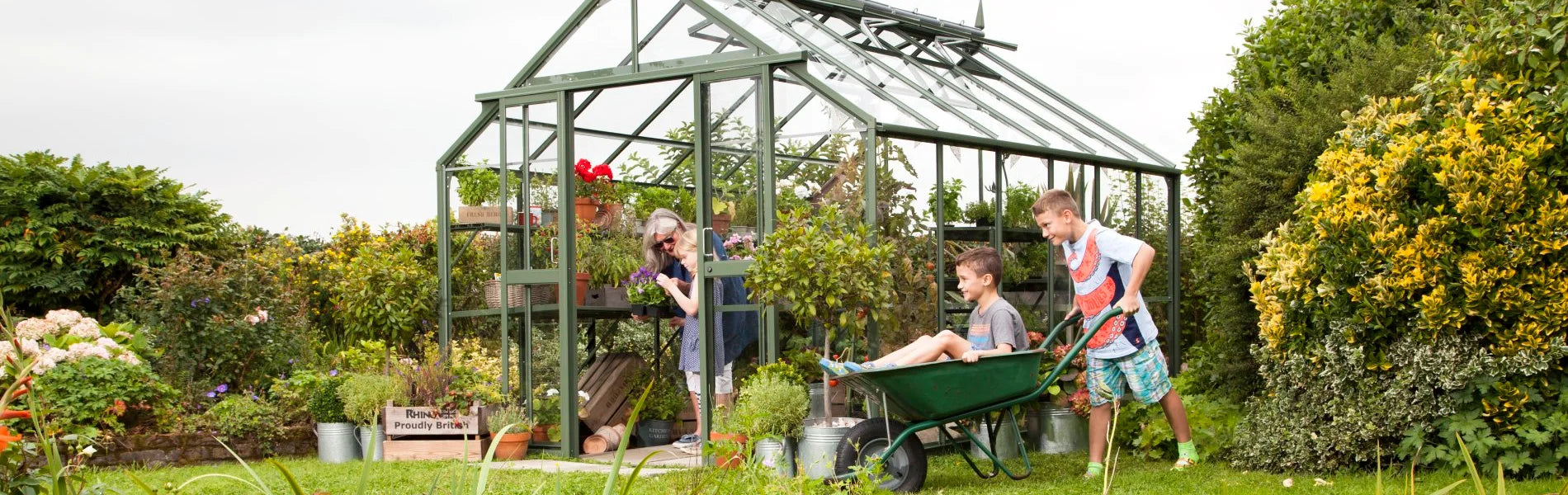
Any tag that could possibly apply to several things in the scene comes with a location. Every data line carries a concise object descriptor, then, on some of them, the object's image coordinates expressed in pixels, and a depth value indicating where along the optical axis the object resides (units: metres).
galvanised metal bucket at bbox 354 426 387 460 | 8.33
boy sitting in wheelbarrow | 6.52
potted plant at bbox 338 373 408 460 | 8.37
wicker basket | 8.75
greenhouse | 7.73
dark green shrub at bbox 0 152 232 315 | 10.24
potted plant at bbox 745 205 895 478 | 6.97
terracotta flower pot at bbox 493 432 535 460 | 8.29
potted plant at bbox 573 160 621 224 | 8.88
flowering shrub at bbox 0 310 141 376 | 7.70
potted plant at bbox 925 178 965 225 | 8.09
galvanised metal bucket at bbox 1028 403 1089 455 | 7.88
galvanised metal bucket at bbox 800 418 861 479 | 6.47
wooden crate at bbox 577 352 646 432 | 9.21
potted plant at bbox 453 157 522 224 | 9.21
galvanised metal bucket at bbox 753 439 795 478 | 6.68
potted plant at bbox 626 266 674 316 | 8.60
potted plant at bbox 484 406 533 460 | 8.29
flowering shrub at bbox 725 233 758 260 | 7.92
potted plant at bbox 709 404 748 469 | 5.71
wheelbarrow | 5.73
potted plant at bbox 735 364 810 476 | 6.68
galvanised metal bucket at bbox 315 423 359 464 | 8.48
